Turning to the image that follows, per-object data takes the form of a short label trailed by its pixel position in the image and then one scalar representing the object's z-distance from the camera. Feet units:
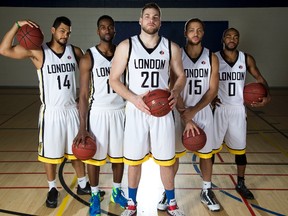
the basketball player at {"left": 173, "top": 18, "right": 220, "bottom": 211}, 10.01
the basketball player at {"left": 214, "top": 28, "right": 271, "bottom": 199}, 11.15
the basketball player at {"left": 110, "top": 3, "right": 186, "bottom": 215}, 8.98
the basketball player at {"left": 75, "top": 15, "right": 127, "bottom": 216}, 9.98
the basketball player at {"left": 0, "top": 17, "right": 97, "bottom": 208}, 10.26
